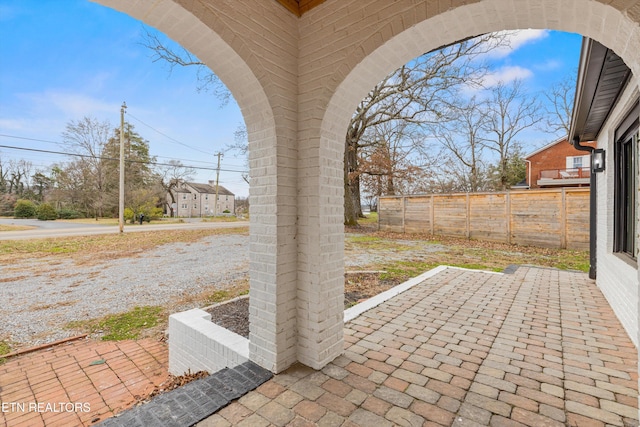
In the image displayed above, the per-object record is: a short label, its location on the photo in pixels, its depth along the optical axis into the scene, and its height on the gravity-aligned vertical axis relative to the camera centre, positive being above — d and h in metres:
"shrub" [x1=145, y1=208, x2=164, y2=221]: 20.67 -0.17
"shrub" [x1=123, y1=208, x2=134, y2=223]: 19.62 -0.21
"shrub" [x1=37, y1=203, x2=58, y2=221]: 20.36 -0.04
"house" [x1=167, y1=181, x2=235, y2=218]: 36.94 +1.60
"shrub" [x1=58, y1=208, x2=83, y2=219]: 21.89 -0.21
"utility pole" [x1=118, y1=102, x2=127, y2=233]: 13.19 +2.11
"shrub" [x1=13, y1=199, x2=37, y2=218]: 20.69 +0.19
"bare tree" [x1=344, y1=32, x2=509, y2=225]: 10.38 +5.40
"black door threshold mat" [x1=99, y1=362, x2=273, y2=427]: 1.56 -1.21
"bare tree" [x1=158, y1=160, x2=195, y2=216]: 28.62 +3.97
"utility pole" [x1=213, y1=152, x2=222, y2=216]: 26.50 +3.83
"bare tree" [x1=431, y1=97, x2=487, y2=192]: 18.45 +4.01
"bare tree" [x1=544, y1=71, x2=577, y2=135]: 13.16 +5.51
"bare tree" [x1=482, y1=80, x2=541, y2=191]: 16.20 +5.98
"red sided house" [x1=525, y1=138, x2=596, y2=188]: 17.72 +2.99
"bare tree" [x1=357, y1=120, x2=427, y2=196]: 16.86 +3.26
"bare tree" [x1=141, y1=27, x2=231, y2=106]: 8.75 +5.09
